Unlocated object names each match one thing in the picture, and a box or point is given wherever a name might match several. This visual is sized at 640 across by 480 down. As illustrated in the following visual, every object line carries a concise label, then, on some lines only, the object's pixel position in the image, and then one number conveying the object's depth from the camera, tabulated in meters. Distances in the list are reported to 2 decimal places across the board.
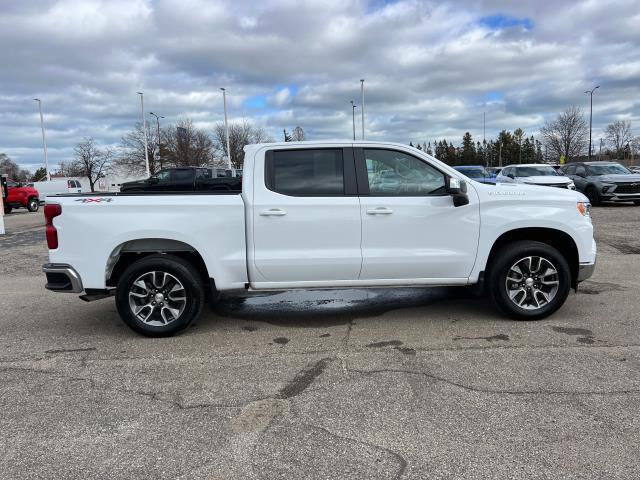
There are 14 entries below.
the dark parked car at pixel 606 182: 18.12
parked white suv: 17.81
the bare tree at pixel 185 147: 62.47
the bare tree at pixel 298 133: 69.58
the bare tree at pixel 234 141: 68.50
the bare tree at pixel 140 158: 63.19
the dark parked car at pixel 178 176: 22.73
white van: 39.53
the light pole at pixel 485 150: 93.36
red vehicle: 27.39
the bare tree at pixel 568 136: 58.91
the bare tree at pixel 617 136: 75.69
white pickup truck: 5.04
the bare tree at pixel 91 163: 67.81
